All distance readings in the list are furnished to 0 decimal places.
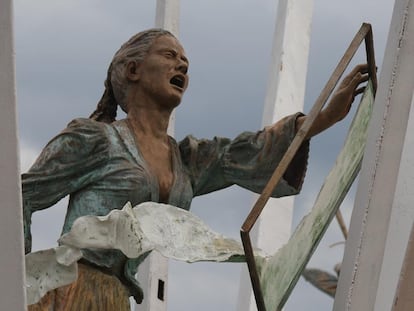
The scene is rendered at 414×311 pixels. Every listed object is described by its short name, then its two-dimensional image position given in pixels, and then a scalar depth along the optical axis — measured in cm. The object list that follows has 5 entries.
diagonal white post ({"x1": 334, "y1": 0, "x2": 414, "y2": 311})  951
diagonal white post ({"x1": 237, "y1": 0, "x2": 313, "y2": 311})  1268
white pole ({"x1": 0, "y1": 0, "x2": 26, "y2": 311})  892
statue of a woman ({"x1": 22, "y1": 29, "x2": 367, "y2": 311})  1043
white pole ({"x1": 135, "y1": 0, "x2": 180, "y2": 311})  1185
